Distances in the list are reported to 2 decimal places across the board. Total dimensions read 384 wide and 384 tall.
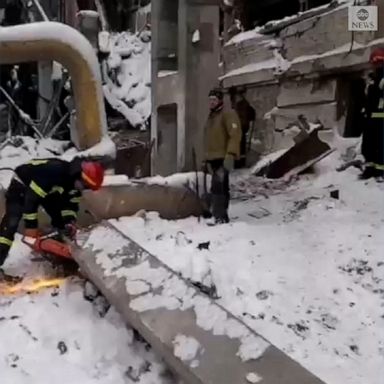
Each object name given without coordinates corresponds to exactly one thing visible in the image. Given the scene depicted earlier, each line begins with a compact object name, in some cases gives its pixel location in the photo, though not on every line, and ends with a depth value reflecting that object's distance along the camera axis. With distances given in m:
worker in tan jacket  7.74
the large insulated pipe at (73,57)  9.23
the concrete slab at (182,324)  3.51
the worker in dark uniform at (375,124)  8.57
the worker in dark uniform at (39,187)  6.06
